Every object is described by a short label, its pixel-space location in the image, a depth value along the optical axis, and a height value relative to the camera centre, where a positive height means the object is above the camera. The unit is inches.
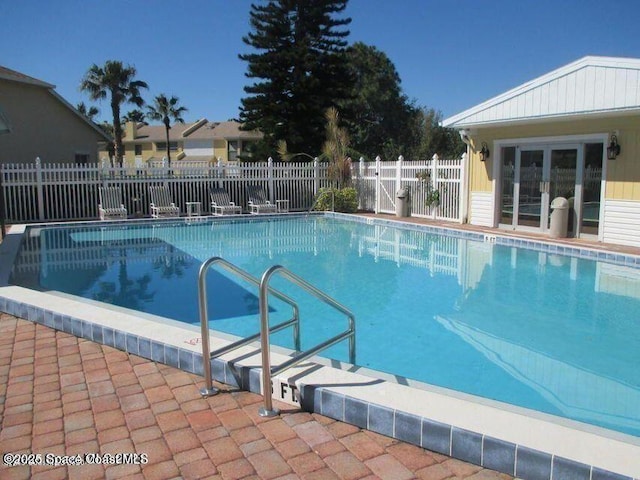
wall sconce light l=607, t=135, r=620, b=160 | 402.3 +16.2
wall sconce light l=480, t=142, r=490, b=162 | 514.6 +18.1
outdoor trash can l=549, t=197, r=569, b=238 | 440.8 -40.1
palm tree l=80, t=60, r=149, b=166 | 1306.6 +220.9
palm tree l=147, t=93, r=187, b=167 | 1711.4 +208.4
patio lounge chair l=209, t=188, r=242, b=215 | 664.4 -41.0
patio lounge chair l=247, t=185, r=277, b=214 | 686.5 -40.2
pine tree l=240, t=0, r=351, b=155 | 944.9 +190.5
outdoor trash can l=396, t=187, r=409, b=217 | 617.6 -37.2
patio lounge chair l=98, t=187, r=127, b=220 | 610.5 -34.0
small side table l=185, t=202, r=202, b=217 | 648.4 -46.9
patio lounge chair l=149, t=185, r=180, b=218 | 632.4 -39.0
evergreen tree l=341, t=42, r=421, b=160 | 1393.9 +177.2
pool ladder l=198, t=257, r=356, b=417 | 116.5 -41.6
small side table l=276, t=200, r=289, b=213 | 707.3 -47.3
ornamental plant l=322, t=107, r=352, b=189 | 706.2 +17.8
